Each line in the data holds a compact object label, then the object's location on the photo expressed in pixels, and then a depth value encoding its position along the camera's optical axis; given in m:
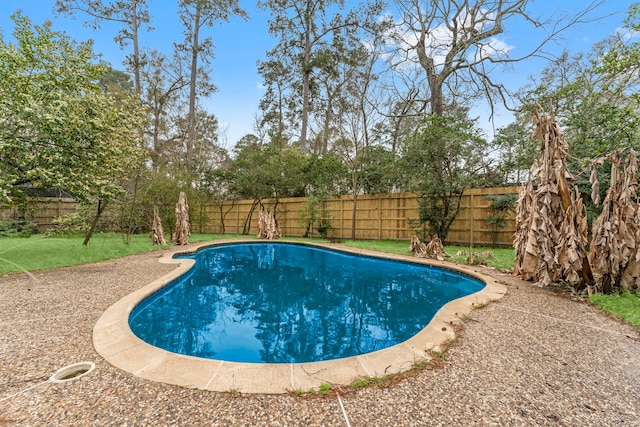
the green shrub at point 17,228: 10.59
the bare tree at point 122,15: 13.32
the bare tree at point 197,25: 14.88
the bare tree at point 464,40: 10.52
